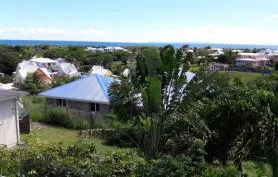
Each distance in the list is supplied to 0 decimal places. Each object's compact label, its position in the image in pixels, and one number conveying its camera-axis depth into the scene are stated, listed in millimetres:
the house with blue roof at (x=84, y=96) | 26114
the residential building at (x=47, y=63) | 65381
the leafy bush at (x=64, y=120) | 24172
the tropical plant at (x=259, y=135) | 11516
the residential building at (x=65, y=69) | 56991
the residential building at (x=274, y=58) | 96400
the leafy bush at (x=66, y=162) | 9539
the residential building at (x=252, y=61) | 82150
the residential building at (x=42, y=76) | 43000
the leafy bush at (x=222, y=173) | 8109
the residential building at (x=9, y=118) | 17958
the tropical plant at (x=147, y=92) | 13734
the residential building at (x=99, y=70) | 50525
